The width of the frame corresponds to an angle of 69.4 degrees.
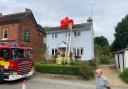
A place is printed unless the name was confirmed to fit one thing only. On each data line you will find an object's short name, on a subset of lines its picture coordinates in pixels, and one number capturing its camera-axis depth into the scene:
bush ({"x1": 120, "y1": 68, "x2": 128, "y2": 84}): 9.12
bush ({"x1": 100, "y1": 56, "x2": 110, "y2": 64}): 19.92
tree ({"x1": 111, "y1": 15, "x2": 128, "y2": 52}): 19.76
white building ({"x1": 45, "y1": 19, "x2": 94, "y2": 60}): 16.37
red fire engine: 7.49
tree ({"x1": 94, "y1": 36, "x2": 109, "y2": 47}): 34.68
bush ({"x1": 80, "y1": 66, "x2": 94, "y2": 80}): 9.27
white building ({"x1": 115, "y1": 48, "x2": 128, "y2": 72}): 10.82
